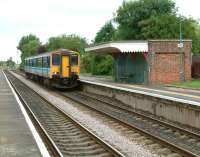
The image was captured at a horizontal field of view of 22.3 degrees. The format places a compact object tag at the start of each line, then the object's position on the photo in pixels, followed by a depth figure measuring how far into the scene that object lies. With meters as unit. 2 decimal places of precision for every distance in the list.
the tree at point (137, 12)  71.12
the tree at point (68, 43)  106.94
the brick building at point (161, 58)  41.09
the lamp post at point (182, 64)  41.62
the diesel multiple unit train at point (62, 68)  36.34
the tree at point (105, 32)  91.38
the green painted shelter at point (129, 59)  40.72
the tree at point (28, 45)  151.10
